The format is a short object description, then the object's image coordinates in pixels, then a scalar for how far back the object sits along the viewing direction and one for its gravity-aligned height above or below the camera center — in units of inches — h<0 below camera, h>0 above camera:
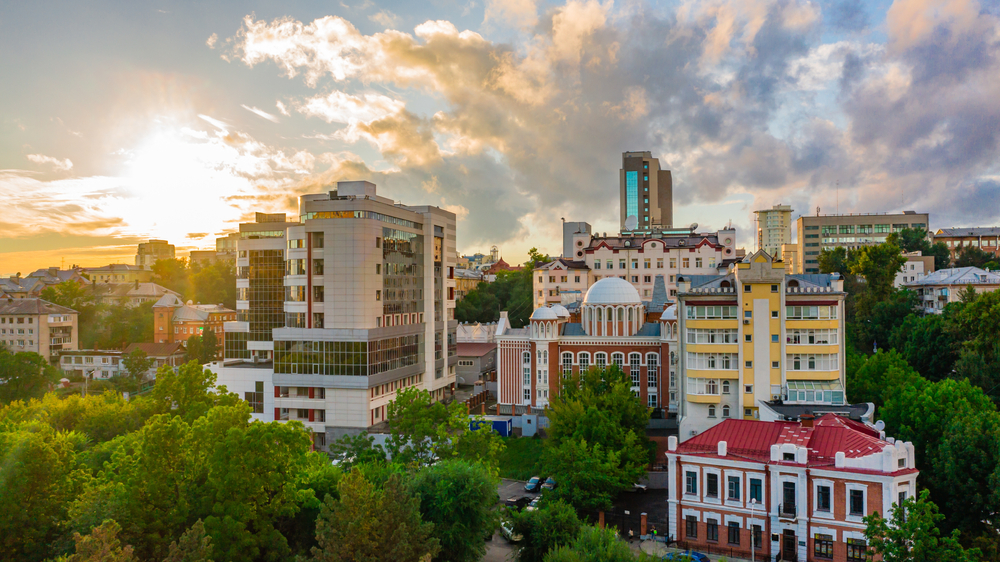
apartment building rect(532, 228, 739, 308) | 4047.7 +236.5
